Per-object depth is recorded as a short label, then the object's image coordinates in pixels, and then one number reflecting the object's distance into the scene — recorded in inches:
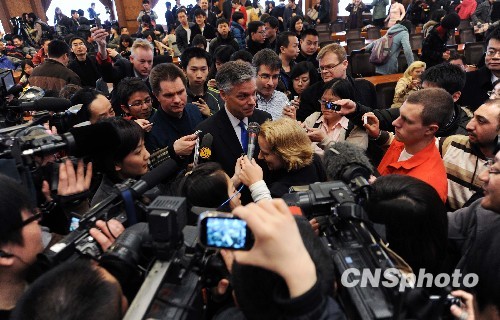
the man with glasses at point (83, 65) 155.9
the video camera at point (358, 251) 27.5
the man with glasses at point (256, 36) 177.3
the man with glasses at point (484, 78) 108.4
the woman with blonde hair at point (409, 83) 128.8
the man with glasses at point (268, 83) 103.7
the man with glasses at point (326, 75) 106.6
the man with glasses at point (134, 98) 89.7
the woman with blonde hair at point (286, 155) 62.4
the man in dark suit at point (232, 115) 76.0
